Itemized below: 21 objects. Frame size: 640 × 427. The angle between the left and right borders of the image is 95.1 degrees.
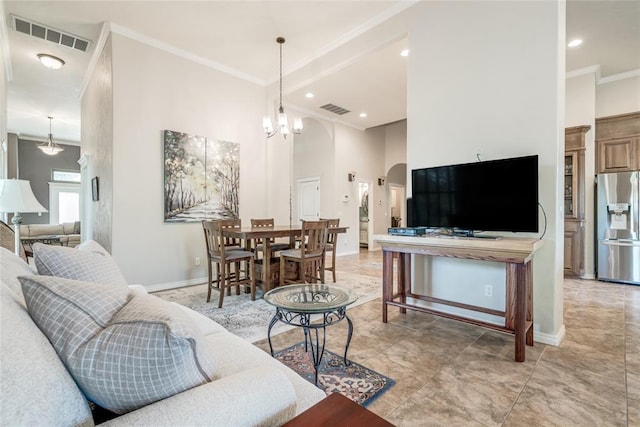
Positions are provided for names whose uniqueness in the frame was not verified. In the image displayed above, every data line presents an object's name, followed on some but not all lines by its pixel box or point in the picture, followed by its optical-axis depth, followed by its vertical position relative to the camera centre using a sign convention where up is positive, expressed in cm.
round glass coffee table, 167 -56
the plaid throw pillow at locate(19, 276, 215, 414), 68 -32
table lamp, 257 +12
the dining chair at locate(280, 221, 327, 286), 360 -51
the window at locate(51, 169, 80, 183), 886 +111
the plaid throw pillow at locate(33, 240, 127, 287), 104 -20
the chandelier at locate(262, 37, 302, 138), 409 +128
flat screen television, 235 +14
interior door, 728 +34
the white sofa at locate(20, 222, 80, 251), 663 -48
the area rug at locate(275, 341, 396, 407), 172 -106
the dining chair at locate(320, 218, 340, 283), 430 -43
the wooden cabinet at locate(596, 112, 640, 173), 444 +106
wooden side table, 74 -54
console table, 210 -41
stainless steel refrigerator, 416 -22
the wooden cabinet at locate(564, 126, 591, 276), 457 +9
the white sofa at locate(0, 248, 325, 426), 56 -42
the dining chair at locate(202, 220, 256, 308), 334 -54
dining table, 338 -28
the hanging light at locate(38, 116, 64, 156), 731 +162
